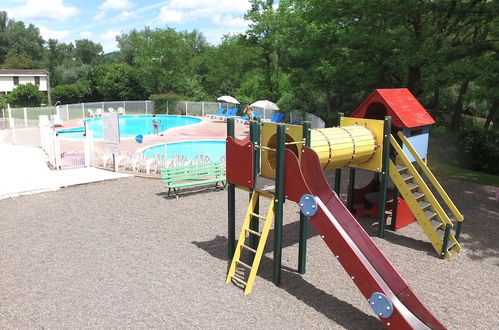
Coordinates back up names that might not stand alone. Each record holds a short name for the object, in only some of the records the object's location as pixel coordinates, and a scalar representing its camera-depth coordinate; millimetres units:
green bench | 12344
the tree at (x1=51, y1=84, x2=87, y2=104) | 45250
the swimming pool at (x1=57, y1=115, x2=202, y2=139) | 30678
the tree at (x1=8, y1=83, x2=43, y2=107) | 39875
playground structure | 5949
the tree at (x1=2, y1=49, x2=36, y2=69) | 73062
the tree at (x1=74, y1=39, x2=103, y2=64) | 96125
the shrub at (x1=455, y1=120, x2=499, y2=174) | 17656
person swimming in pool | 26656
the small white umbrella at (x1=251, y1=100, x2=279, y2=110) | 30689
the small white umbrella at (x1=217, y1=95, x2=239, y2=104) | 35081
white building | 58469
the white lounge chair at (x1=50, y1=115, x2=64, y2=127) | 17422
